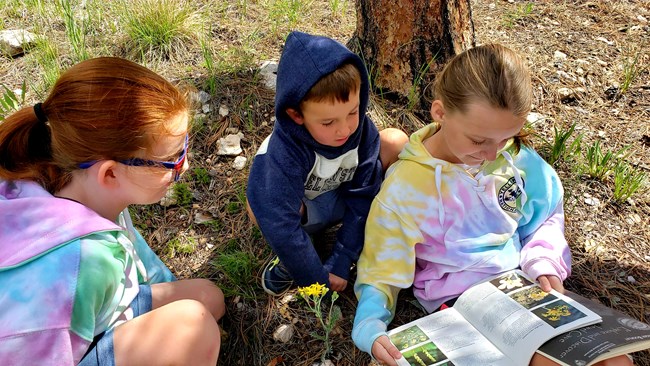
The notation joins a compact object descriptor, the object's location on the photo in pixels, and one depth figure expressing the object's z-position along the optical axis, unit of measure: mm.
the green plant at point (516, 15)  3867
